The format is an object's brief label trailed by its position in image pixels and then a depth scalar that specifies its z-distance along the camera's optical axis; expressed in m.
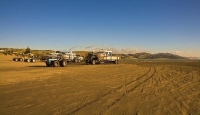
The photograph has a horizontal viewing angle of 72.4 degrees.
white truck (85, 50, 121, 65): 21.93
